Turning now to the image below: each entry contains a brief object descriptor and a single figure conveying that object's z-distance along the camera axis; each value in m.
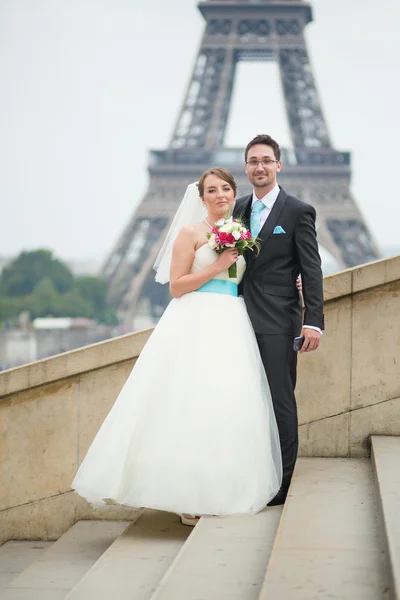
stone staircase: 3.58
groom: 4.93
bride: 4.71
